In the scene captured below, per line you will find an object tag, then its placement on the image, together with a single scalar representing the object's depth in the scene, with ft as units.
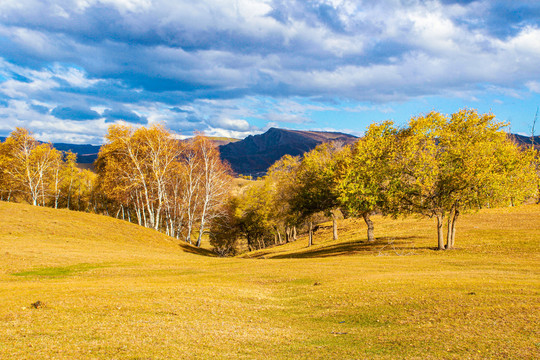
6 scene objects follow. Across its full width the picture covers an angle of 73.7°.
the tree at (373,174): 138.51
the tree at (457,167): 118.62
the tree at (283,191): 213.46
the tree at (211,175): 220.02
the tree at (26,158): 250.98
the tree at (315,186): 180.55
